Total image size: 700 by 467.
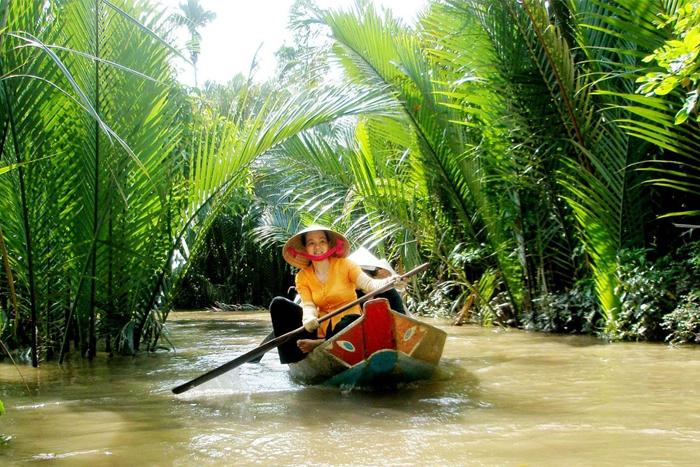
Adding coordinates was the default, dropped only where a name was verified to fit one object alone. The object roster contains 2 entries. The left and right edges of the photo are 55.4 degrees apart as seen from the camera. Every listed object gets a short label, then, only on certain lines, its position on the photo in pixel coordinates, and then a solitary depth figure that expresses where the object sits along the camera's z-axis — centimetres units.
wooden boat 403
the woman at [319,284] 467
